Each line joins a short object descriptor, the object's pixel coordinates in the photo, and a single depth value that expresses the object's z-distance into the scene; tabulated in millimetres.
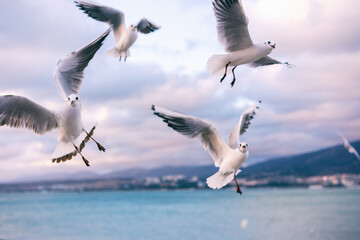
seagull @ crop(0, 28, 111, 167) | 2738
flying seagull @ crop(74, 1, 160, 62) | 4352
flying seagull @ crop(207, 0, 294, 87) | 2645
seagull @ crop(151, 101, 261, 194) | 2416
